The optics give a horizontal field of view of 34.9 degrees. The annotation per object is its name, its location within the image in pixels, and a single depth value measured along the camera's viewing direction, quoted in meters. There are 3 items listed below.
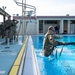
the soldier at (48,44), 4.48
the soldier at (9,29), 5.15
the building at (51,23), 16.53
